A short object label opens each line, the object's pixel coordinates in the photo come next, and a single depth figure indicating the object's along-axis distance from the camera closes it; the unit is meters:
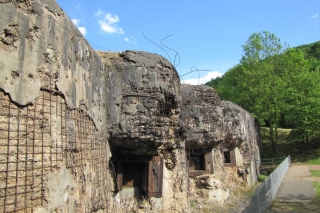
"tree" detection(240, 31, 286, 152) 23.05
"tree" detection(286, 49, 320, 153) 21.39
